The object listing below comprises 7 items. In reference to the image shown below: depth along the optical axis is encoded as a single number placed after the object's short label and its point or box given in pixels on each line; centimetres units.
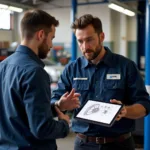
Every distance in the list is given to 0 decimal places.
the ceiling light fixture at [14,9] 645
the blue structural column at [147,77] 387
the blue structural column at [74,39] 638
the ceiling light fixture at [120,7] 632
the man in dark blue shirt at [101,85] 197
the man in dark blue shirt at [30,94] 144
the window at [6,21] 1167
